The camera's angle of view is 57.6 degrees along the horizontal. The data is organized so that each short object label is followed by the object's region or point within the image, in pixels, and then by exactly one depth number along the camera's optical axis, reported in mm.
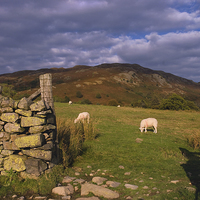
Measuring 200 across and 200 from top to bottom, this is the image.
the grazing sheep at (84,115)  16712
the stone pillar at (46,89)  6860
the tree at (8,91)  33881
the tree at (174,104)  36219
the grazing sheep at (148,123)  14695
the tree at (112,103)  48272
